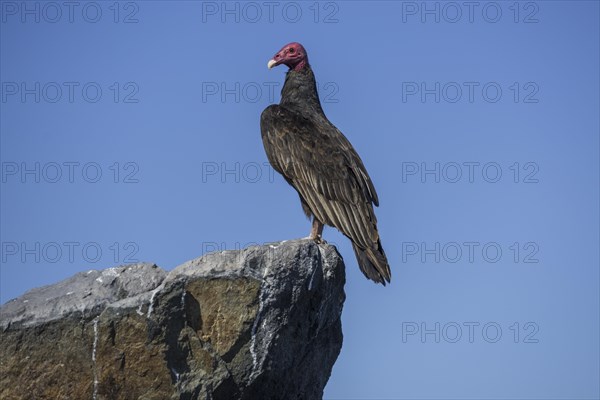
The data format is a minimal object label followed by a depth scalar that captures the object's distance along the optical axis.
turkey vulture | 20.91
